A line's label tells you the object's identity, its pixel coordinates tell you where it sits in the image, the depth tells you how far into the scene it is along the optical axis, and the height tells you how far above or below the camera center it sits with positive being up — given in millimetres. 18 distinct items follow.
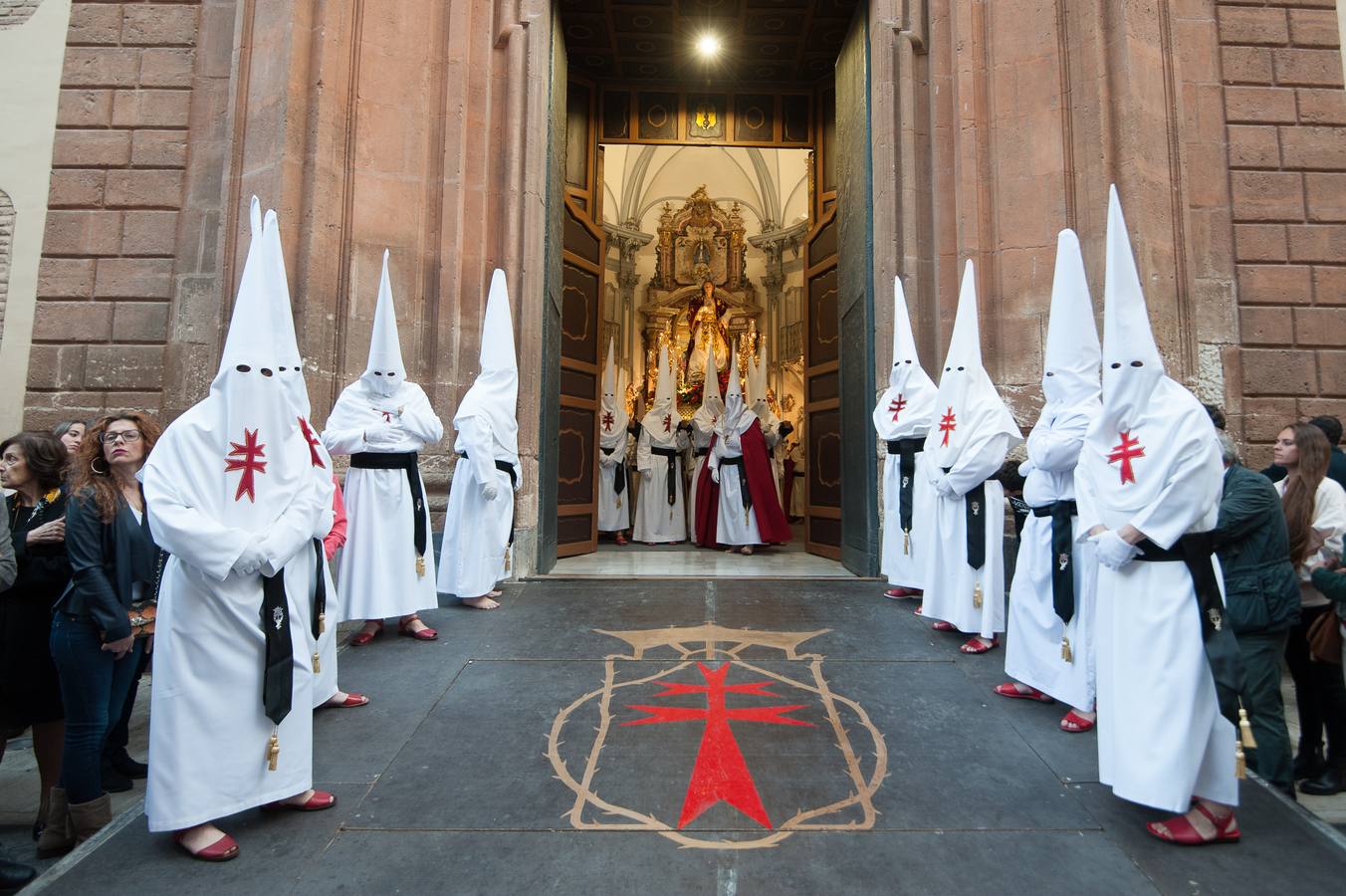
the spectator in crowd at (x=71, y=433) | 3672 +324
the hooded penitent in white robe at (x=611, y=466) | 10844 +584
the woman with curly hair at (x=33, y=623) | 2854 -504
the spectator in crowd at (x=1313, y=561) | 3285 -214
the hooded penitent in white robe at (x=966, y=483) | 4523 +172
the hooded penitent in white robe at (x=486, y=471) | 5316 +240
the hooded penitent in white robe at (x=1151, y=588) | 2396 -262
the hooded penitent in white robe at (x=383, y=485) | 4605 +105
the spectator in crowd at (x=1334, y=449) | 3754 +335
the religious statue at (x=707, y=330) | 19469 +4763
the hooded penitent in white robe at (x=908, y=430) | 5633 +616
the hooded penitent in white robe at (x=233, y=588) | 2328 -299
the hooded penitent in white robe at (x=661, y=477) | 10711 +428
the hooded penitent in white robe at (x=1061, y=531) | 3350 -97
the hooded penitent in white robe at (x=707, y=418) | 9734 +1181
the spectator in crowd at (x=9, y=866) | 2471 -1264
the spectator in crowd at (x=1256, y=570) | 2711 -212
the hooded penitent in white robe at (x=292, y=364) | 2734 +511
